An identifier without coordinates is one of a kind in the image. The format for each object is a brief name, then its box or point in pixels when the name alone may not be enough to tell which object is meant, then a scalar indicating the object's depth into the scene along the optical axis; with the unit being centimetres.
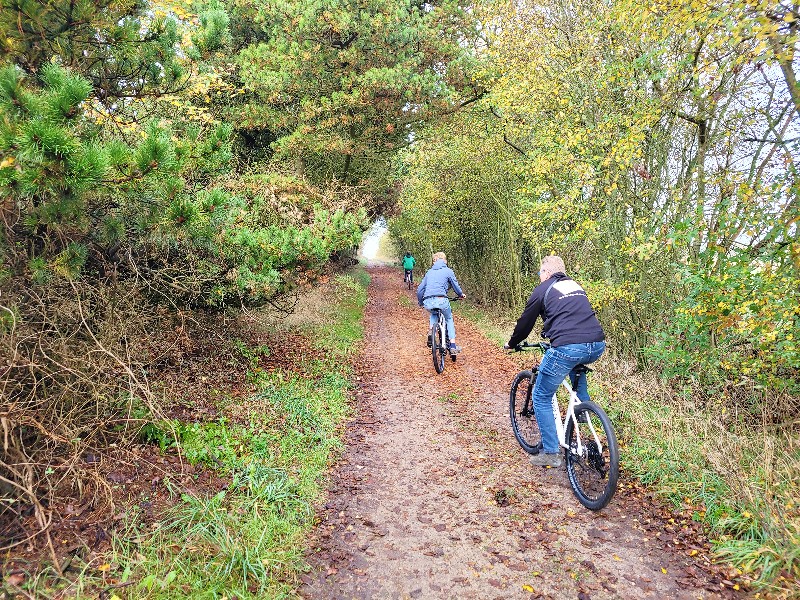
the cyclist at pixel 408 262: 2691
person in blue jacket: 908
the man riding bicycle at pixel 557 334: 452
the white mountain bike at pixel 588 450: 405
